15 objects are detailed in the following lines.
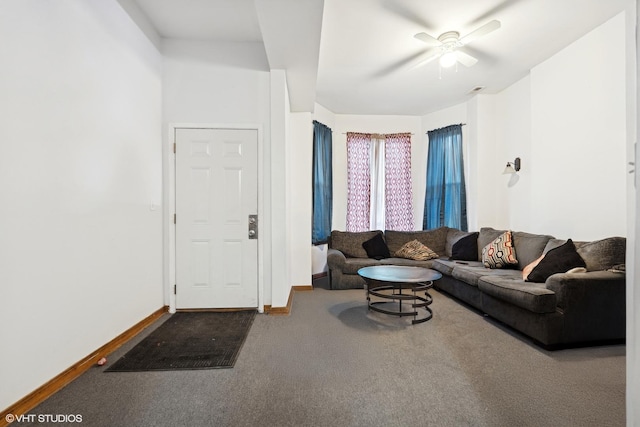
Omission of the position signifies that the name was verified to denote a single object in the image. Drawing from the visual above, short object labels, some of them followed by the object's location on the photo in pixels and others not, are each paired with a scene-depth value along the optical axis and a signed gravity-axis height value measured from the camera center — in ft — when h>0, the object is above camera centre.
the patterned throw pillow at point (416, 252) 15.21 -2.11
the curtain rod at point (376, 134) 17.97 +4.58
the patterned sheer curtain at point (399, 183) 18.10 +1.65
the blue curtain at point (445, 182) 16.34 +1.58
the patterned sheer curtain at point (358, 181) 17.60 +1.71
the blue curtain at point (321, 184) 15.58 +1.43
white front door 10.73 -0.18
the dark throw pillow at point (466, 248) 13.91 -1.77
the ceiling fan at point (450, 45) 9.23 +5.40
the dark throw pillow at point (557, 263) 8.98 -1.57
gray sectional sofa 7.77 -2.35
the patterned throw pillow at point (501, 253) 11.79 -1.70
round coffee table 9.63 -2.19
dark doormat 7.12 -3.60
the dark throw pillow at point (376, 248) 15.61 -1.94
